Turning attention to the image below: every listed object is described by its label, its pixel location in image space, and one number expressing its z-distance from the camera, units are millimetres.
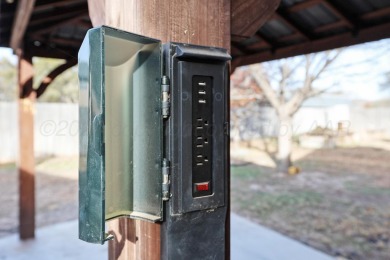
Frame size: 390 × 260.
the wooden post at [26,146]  3768
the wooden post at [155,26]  750
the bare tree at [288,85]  7199
